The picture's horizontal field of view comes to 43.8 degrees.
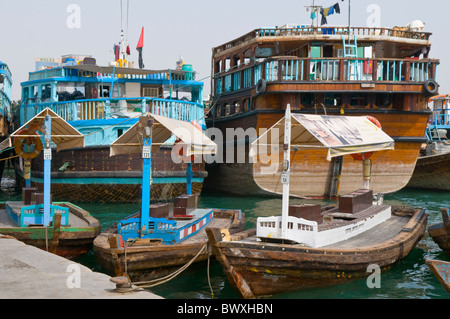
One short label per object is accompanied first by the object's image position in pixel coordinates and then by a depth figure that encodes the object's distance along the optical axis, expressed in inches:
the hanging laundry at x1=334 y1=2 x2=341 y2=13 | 906.0
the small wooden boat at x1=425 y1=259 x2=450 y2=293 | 287.1
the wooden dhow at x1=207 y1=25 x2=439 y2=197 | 762.2
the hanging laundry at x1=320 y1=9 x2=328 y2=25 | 948.0
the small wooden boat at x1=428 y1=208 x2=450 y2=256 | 448.8
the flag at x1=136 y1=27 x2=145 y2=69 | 925.0
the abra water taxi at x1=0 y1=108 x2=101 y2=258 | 418.9
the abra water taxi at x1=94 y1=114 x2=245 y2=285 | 362.6
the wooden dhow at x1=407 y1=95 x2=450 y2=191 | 1027.9
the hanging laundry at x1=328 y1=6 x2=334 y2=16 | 924.9
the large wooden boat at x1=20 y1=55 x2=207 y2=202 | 733.9
